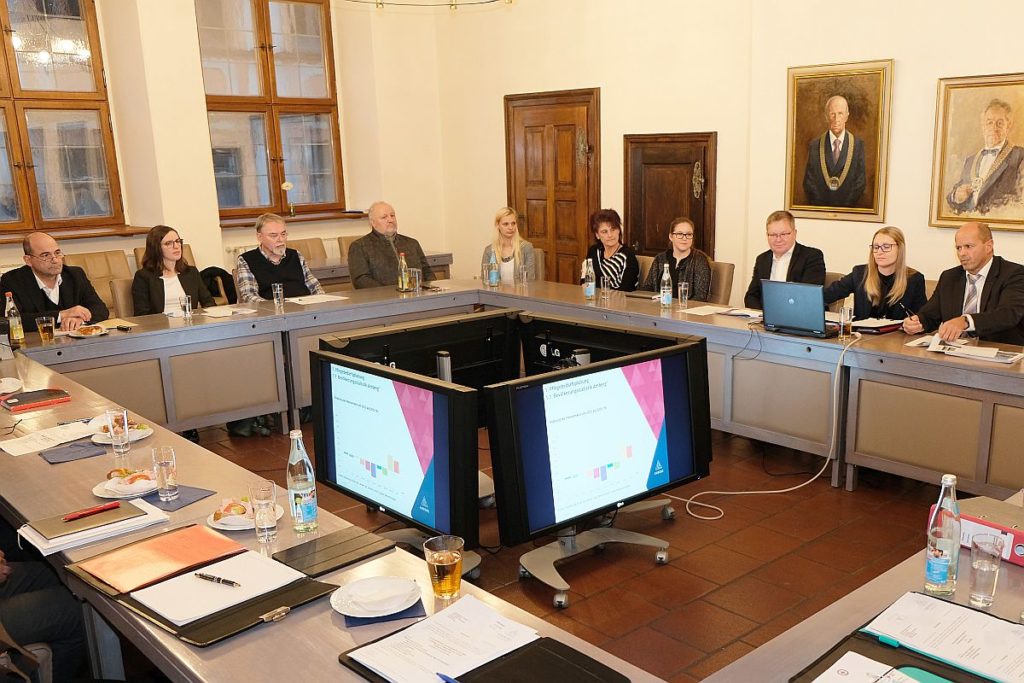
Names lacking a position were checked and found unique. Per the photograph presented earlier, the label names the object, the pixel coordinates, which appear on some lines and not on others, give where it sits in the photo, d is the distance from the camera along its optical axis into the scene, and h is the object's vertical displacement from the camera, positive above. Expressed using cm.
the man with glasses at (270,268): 581 -57
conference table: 171 -92
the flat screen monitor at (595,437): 277 -88
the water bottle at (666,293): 524 -73
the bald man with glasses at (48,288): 502 -56
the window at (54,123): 730 +57
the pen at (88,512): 237 -87
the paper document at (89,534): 223 -88
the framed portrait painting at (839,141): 603 +16
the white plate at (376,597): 187 -89
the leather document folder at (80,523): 227 -87
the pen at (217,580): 199 -89
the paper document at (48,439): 302 -86
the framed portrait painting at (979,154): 540 +3
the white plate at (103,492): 255 -87
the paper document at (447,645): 165 -91
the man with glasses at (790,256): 523 -54
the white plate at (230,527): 232 -89
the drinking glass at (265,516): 228 -85
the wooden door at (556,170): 808 +3
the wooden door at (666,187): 714 -15
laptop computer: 432 -72
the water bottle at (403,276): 606 -66
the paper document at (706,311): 505 -82
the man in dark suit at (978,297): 422 -69
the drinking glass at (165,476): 253 -82
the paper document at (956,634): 160 -90
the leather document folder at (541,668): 161 -91
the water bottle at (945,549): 192 -84
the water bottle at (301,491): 231 -80
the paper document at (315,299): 570 -76
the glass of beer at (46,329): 466 -72
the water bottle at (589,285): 566 -72
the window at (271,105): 841 +78
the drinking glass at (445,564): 192 -83
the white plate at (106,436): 304 -85
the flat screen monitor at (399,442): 251 -79
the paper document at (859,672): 156 -91
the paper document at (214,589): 189 -90
